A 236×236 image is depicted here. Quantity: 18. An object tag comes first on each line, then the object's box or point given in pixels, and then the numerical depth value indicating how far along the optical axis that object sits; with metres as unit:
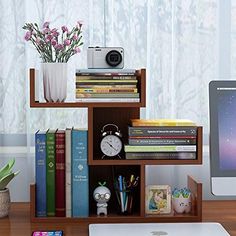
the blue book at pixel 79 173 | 2.06
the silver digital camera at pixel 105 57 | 2.08
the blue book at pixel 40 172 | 2.07
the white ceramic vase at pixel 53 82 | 2.07
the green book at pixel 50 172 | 2.07
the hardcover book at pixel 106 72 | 2.04
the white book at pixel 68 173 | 2.07
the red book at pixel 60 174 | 2.08
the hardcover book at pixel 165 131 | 2.05
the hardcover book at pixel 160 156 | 2.04
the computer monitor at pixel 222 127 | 1.99
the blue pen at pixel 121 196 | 2.07
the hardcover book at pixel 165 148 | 2.05
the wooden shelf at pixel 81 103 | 2.02
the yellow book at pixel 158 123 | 2.06
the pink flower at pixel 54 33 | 2.06
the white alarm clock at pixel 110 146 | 2.06
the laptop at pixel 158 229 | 1.87
